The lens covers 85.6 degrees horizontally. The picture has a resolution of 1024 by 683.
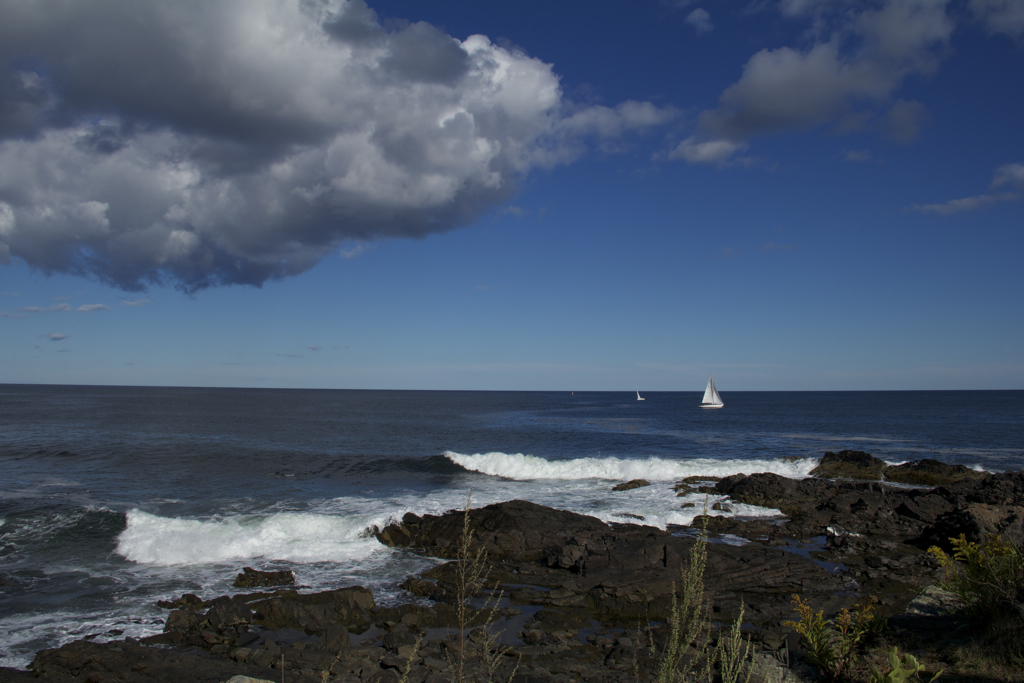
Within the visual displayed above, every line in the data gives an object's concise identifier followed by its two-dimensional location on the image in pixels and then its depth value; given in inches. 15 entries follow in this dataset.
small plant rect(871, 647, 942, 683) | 256.4
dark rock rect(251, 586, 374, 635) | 441.7
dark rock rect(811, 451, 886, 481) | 1162.0
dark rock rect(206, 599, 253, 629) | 436.5
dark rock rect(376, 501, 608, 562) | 631.8
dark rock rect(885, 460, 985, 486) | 1077.5
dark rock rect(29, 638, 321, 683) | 343.0
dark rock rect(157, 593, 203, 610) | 473.1
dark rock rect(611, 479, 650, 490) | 1019.9
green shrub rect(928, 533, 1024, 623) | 309.4
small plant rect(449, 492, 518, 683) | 371.4
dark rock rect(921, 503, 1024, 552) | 592.4
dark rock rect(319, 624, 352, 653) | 400.8
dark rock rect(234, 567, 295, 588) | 529.7
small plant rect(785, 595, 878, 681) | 302.2
